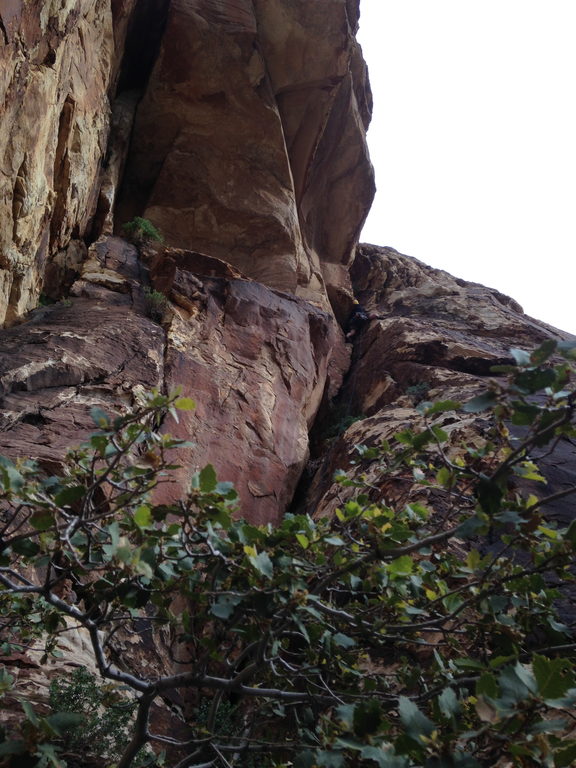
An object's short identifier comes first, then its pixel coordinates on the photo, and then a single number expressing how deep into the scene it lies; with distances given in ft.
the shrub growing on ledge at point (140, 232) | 46.26
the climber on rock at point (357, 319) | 59.62
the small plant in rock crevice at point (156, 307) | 35.45
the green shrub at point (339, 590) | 6.72
